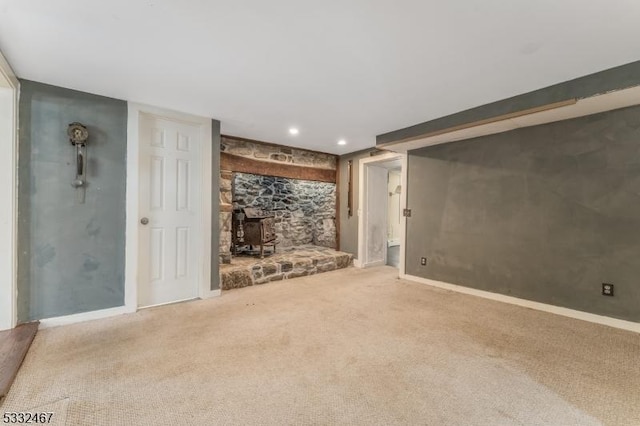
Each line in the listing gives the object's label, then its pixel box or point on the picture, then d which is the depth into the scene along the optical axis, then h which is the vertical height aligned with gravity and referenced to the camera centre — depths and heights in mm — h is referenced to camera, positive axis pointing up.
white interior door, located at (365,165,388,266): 5125 -88
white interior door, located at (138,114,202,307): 3023 -26
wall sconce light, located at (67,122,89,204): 2561 +492
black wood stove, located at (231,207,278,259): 4582 -343
